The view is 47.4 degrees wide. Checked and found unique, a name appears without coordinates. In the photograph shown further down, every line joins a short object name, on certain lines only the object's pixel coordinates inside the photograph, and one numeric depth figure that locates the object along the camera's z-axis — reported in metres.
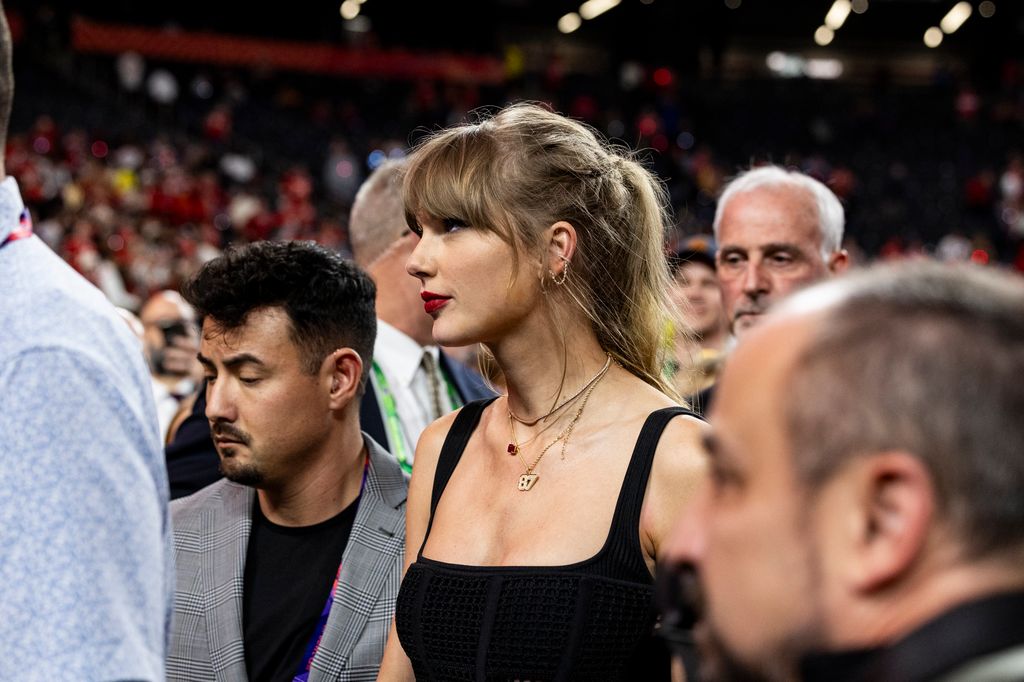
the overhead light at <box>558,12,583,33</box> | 24.28
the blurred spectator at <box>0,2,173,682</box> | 1.09
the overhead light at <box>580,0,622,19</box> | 23.24
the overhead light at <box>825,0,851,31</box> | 23.50
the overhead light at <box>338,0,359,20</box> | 21.86
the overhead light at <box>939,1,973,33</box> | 22.94
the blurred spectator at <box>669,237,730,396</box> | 4.13
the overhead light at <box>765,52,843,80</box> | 25.17
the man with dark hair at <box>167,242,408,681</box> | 2.08
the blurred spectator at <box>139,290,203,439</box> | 4.19
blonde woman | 1.67
